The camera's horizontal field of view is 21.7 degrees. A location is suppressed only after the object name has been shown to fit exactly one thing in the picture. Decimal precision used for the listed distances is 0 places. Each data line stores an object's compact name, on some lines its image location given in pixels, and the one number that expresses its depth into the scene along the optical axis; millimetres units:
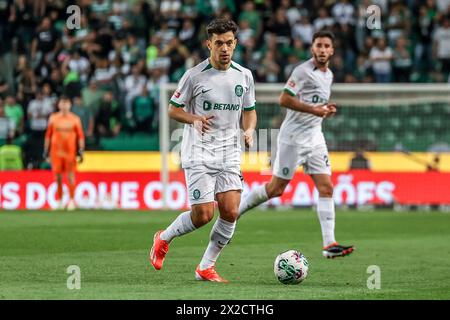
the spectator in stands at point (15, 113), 24438
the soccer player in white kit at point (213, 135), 10297
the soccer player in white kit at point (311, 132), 12969
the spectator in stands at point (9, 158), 23375
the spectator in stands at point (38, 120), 24281
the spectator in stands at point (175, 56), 25547
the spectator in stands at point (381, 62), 25578
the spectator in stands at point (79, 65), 25453
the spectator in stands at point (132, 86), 24922
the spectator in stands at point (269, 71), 25328
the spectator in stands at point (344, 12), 26391
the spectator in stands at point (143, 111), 24750
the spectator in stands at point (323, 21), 26094
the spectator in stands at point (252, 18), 26406
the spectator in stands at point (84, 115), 24484
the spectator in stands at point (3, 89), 25197
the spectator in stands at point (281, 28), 26375
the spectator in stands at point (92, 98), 24766
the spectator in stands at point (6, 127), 23984
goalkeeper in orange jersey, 21922
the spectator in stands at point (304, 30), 26180
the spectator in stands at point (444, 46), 25938
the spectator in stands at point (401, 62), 25922
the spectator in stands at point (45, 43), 25766
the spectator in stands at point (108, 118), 24562
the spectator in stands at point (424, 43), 26438
